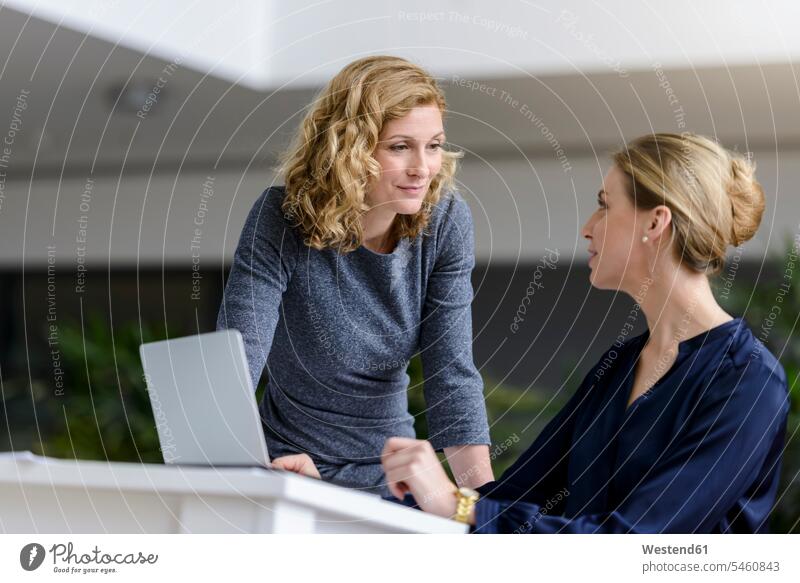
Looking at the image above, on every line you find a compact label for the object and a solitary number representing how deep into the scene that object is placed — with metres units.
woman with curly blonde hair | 3.26
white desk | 2.56
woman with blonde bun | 2.80
